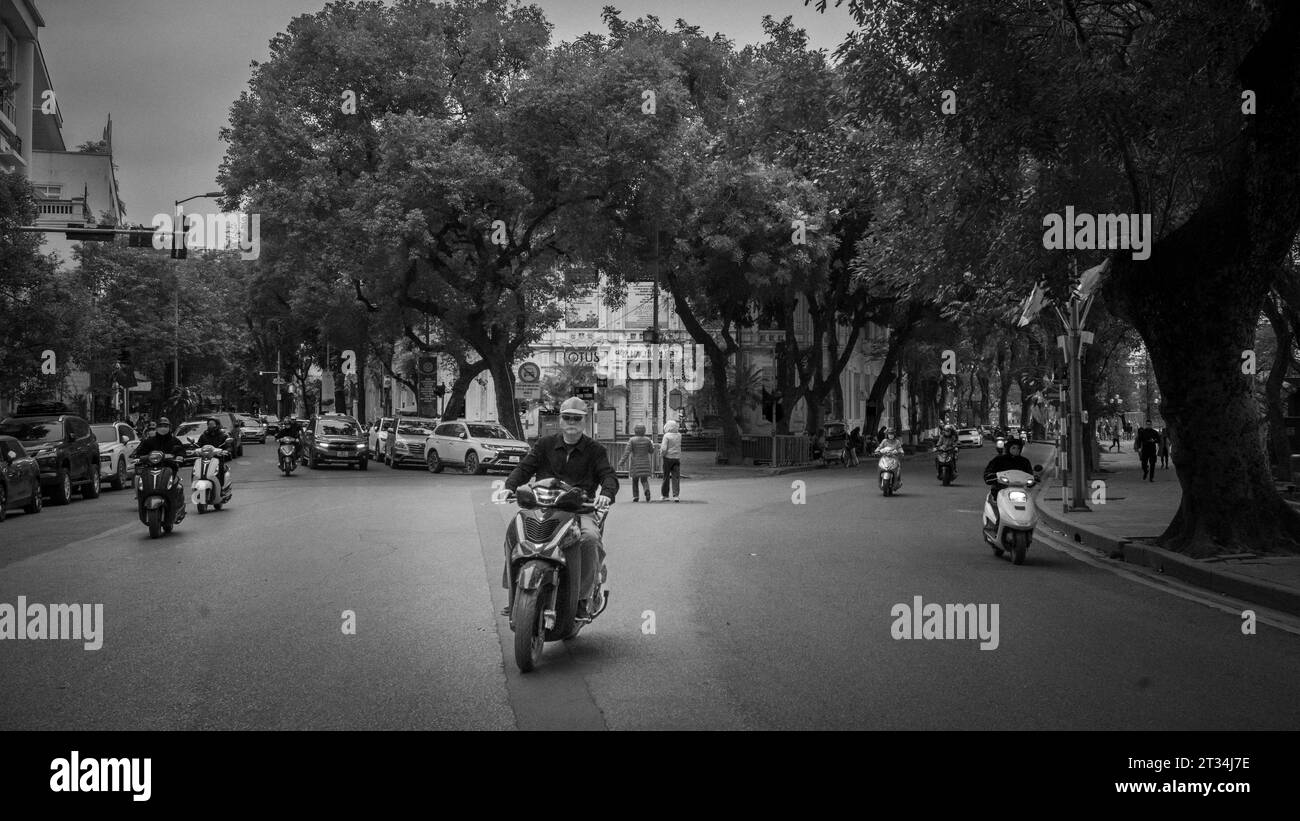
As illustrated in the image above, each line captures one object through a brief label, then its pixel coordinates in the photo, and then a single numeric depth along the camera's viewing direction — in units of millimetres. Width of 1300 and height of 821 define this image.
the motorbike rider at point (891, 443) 26422
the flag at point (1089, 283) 16136
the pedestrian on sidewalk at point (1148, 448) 31875
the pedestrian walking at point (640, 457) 24438
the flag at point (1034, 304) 17297
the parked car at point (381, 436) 43469
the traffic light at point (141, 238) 22014
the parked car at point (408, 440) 39281
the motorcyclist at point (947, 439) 32875
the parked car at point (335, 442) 36875
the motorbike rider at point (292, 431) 33938
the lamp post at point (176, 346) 54731
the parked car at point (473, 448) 35156
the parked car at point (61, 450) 22766
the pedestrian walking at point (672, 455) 24844
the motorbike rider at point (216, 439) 19766
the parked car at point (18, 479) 19250
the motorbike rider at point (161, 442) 16438
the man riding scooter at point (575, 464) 7953
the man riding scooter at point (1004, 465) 14147
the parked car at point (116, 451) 27859
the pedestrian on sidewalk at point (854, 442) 45438
